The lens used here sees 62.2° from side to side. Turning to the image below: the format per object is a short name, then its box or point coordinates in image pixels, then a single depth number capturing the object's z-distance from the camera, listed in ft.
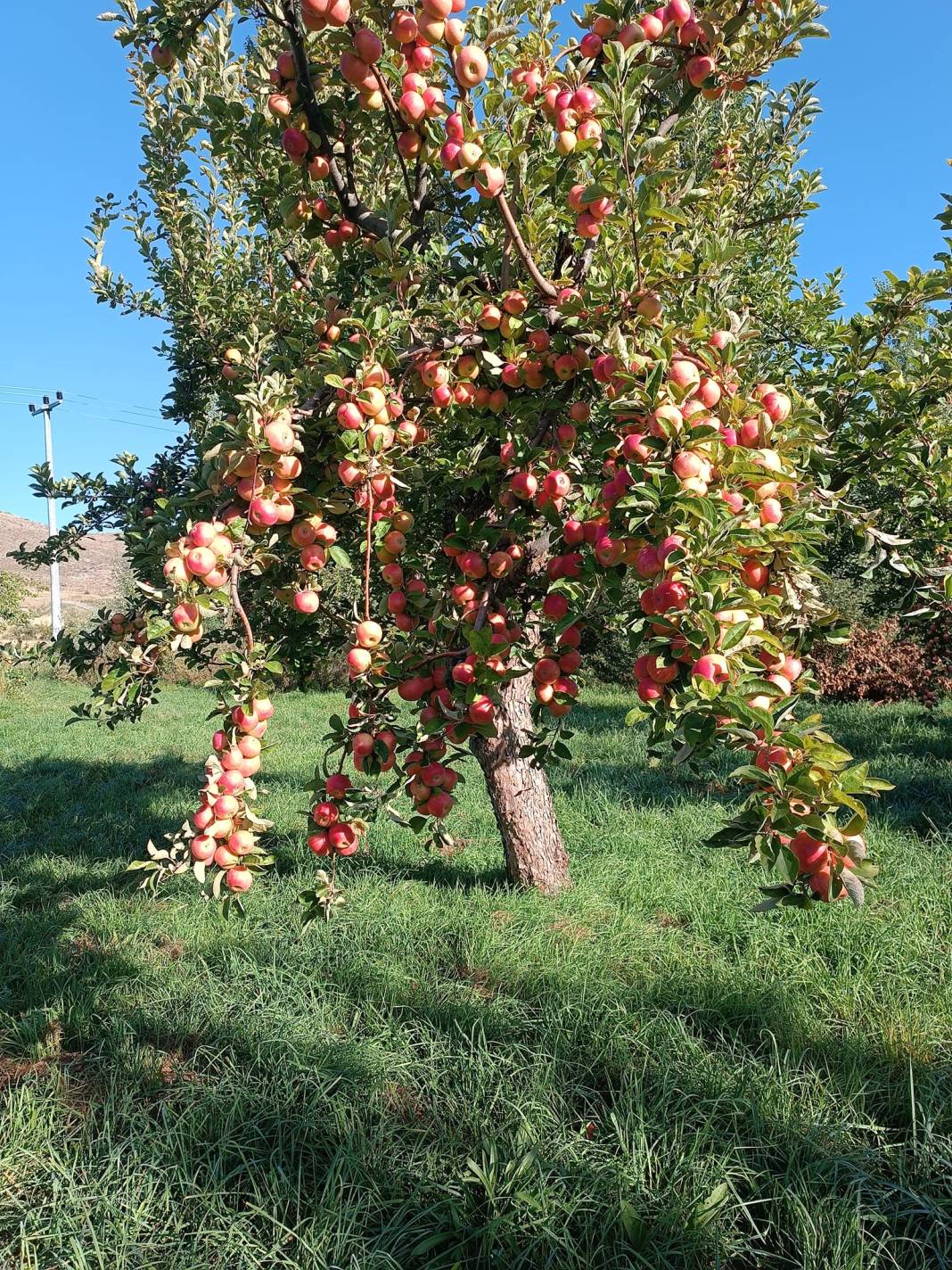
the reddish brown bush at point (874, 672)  31.81
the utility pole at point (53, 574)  63.26
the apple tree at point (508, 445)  3.83
